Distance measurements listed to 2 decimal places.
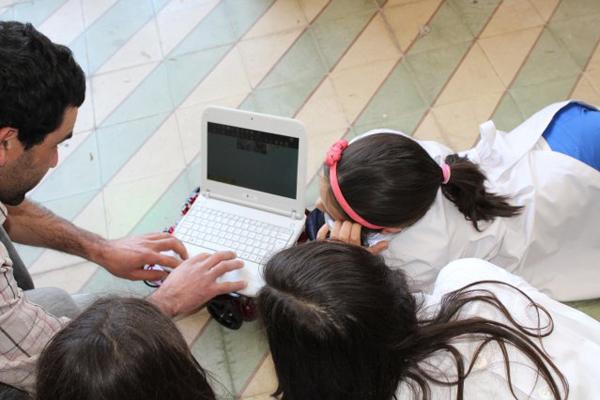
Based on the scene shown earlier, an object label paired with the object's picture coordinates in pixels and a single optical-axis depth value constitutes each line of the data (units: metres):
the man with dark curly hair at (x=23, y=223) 0.93
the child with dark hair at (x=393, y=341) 0.75
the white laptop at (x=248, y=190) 1.21
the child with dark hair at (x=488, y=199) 1.11
